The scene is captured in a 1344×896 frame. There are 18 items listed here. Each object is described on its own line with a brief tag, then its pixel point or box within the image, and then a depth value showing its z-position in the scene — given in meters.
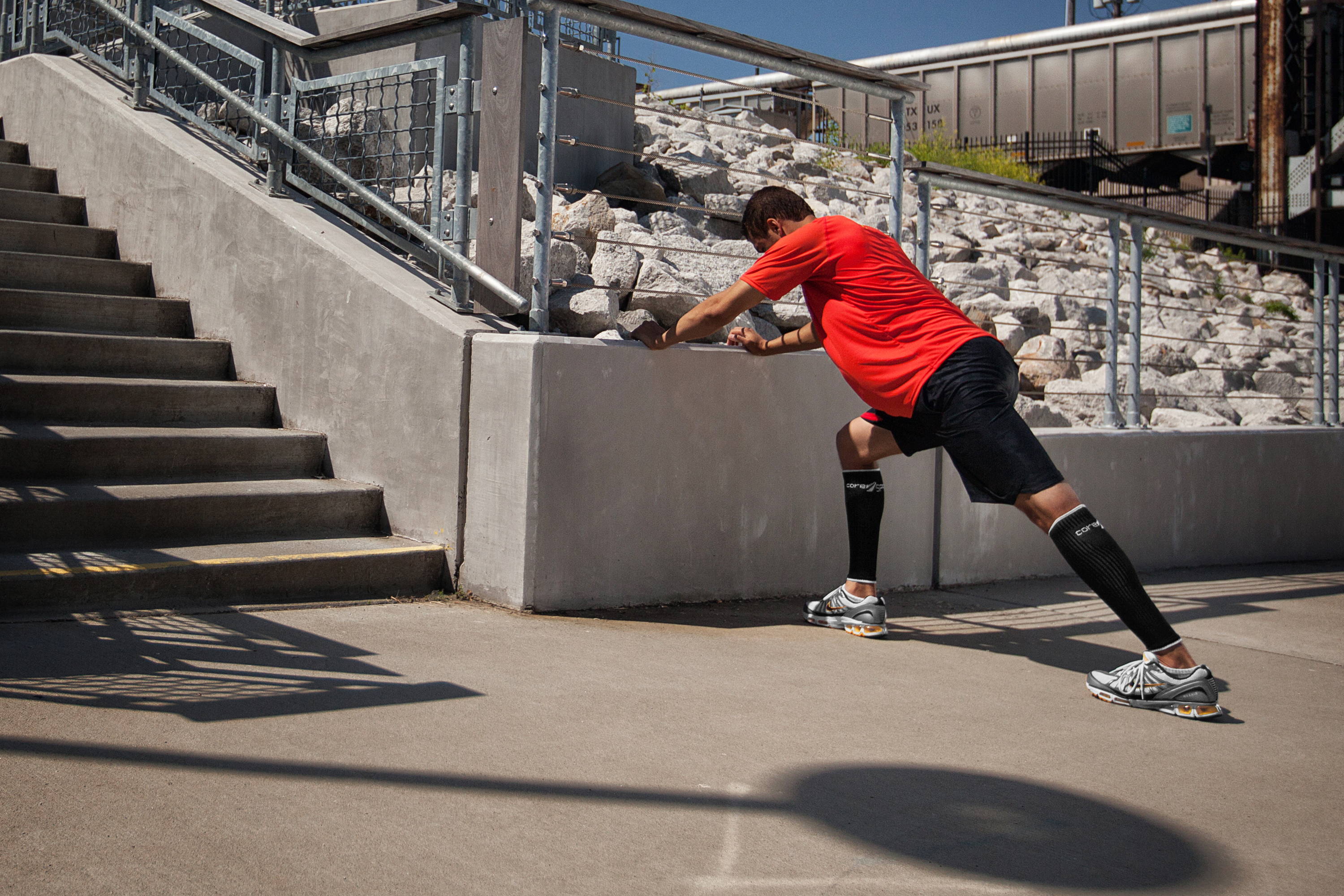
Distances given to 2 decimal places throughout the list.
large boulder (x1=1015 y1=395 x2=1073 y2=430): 7.52
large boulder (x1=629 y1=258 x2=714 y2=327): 5.60
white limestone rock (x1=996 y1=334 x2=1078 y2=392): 9.10
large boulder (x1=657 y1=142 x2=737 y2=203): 8.62
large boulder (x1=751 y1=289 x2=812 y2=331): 6.75
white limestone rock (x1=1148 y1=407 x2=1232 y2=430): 7.98
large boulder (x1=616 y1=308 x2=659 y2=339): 5.30
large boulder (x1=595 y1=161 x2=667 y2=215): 7.98
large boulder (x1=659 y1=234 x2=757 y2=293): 6.26
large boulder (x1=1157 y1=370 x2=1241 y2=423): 8.73
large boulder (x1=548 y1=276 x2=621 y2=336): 5.05
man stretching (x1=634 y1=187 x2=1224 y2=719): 3.43
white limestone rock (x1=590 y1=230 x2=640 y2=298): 5.67
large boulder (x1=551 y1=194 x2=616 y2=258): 6.43
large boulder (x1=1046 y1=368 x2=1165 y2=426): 8.42
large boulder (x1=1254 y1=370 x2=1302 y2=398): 10.17
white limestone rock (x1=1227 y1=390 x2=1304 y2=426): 8.41
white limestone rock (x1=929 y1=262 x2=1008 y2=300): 10.19
